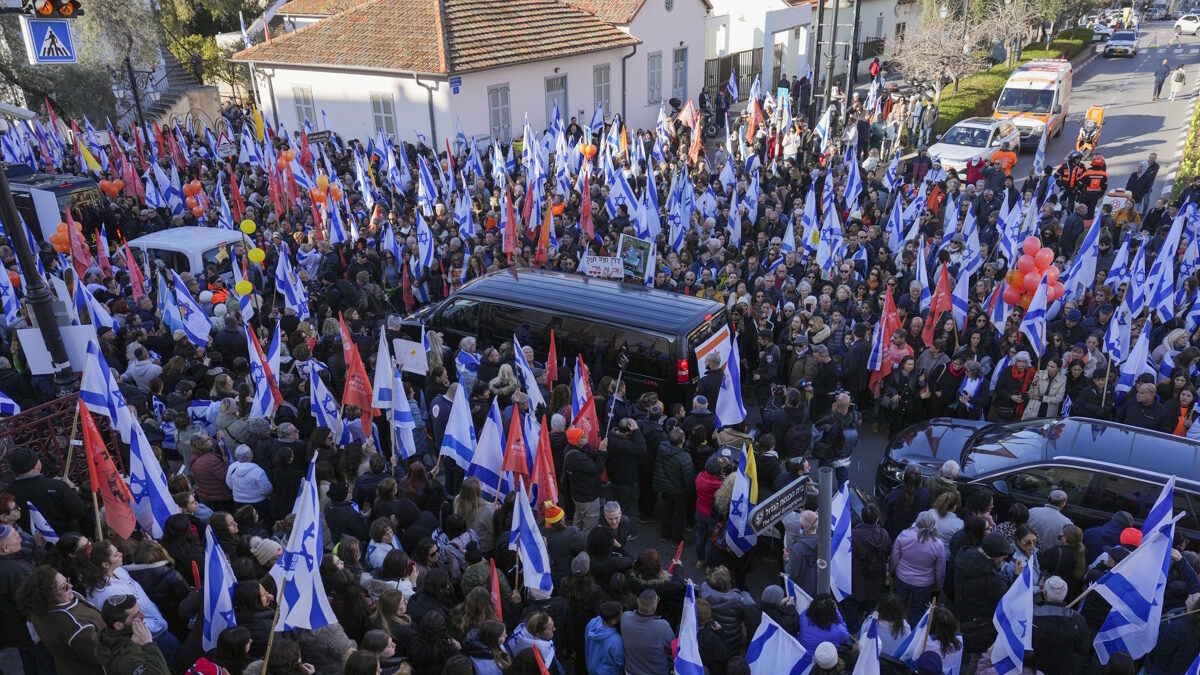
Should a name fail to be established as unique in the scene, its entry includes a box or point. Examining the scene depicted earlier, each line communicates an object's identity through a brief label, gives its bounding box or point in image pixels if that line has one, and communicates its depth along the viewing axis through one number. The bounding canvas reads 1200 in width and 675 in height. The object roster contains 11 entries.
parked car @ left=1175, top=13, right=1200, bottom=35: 52.97
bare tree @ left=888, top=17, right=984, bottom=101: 29.19
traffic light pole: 8.01
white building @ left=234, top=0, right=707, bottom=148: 23.33
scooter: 20.50
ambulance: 24.05
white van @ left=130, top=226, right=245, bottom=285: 13.56
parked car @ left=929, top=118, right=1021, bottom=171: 20.83
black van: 9.41
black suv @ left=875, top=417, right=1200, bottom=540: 7.11
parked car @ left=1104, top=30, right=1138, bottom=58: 44.47
